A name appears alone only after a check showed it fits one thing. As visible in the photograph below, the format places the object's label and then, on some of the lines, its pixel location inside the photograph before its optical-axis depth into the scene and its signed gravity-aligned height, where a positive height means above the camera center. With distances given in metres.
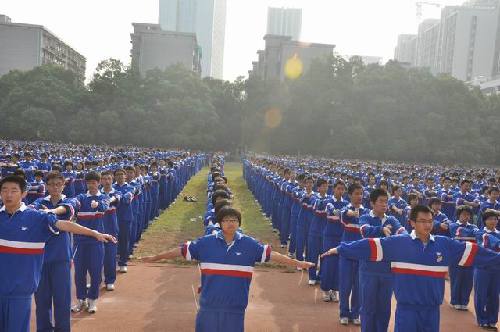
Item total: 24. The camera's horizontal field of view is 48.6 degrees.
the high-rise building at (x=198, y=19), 164.00 +34.41
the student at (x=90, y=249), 7.63 -1.65
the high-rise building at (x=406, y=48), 113.94 +21.58
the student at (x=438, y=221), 8.59 -1.13
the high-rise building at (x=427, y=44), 99.00 +19.96
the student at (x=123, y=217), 9.88 -1.54
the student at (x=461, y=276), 8.43 -2.00
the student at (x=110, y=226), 8.63 -1.51
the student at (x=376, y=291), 6.44 -1.69
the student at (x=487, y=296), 7.93 -2.05
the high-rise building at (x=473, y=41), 85.94 +17.74
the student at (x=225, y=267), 4.71 -1.12
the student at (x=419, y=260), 4.97 -1.01
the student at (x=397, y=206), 10.05 -1.08
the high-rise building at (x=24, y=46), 68.44 +10.21
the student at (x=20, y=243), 4.89 -1.08
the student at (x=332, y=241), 8.72 -1.53
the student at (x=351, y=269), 7.68 -1.73
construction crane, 130.50 +33.45
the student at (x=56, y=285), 6.18 -1.77
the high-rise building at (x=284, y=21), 155.12 +33.92
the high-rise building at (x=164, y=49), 71.50 +11.08
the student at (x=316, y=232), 9.63 -1.58
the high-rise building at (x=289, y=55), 68.00 +10.92
